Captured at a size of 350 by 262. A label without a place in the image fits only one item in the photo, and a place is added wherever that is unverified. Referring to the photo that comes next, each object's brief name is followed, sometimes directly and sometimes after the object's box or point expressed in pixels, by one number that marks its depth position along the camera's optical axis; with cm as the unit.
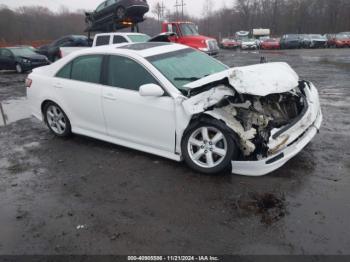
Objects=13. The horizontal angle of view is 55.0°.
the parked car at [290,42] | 3661
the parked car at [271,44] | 3747
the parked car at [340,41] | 3431
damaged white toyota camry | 393
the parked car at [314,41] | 3584
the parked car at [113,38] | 1305
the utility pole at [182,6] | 7462
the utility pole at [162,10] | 7819
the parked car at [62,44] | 2041
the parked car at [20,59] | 1708
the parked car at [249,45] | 3903
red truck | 1691
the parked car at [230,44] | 4238
